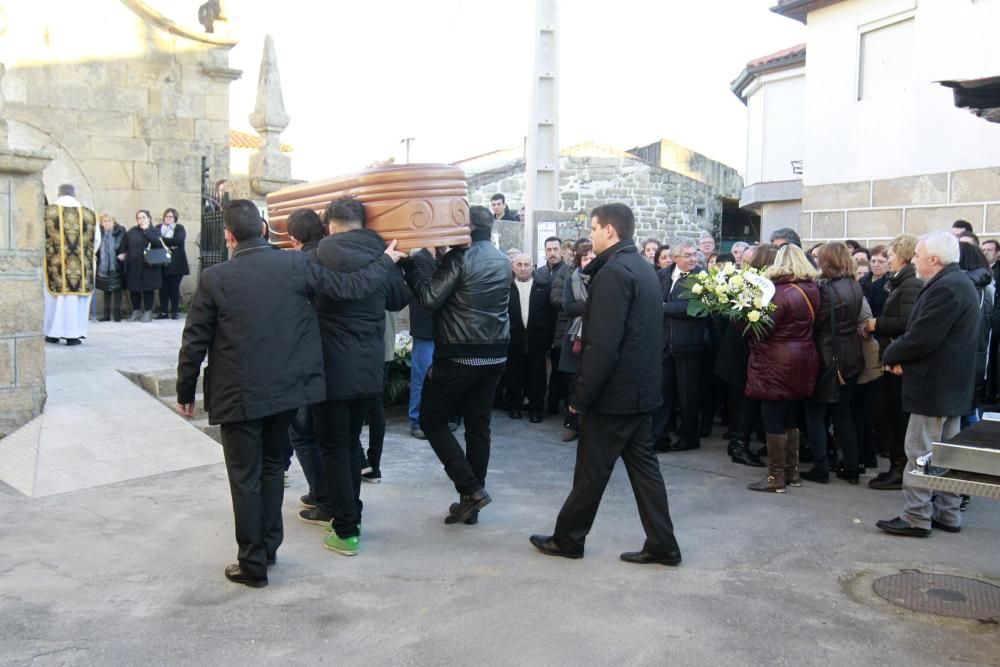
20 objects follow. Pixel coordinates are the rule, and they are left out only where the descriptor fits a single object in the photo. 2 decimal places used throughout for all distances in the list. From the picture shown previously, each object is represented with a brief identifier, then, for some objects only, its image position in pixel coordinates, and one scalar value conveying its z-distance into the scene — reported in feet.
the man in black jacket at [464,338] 18.71
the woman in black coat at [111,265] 43.83
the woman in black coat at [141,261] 43.93
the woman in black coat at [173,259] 45.57
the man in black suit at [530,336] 30.68
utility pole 41.52
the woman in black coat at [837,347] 22.74
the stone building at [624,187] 71.36
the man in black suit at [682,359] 26.61
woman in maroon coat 22.12
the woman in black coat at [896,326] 21.66
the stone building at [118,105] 45.98
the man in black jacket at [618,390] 16.19
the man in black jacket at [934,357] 18.28
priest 34.94
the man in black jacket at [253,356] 15.26
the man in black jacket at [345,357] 16.84
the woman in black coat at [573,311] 27.66
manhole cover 14.78
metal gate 44.96
